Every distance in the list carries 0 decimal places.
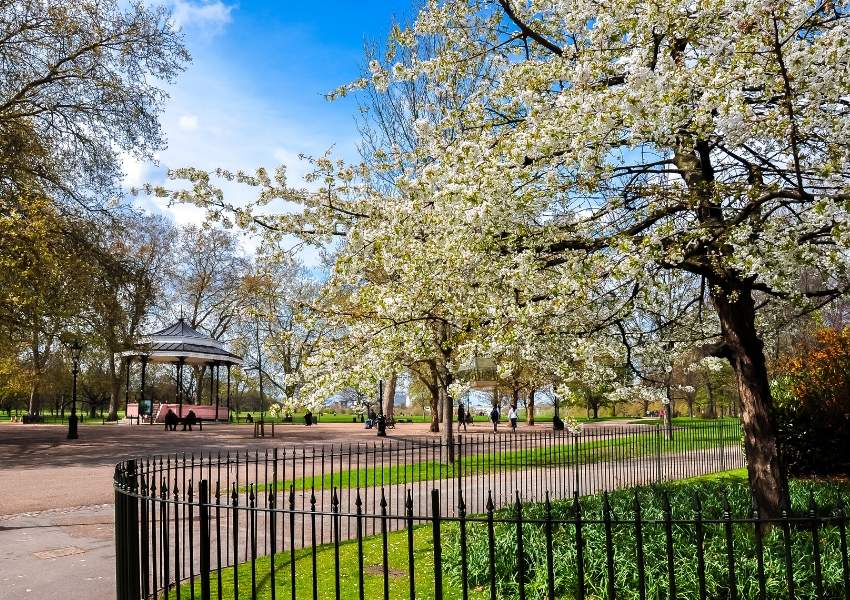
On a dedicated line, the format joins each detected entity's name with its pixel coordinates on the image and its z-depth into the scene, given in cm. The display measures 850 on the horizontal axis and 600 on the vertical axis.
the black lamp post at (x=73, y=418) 2620
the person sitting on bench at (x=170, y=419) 3278
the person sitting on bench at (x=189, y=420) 3412
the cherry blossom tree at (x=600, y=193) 552
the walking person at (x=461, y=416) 3850
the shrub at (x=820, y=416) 1436
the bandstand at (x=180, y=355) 3879
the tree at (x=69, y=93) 2050
